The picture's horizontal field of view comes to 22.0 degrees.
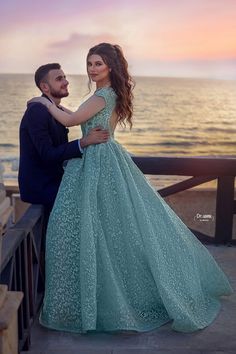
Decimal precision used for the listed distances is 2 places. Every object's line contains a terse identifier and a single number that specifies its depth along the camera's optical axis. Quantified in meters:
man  3.49
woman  3.36
